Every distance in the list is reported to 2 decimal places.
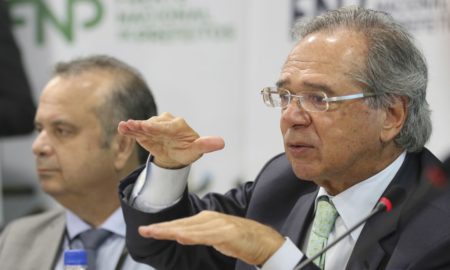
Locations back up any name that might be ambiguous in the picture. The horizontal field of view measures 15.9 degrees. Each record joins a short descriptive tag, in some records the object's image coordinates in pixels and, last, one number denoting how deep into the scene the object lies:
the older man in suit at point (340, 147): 4.24
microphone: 3.68
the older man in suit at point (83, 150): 5.95
